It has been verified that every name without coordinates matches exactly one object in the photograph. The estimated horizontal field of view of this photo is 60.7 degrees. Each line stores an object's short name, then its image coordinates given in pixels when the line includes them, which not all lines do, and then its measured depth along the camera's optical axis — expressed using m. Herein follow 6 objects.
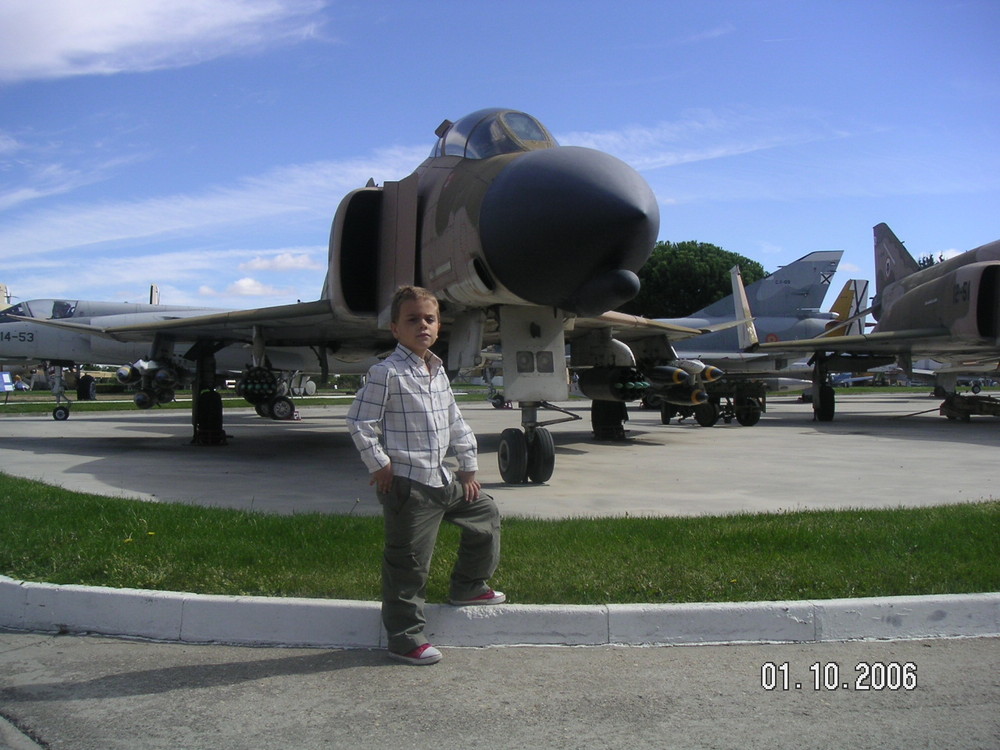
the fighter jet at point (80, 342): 20.98
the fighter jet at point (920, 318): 15.45
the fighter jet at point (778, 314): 31.25
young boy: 3.51
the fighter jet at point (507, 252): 6.18
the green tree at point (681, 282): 56.94
